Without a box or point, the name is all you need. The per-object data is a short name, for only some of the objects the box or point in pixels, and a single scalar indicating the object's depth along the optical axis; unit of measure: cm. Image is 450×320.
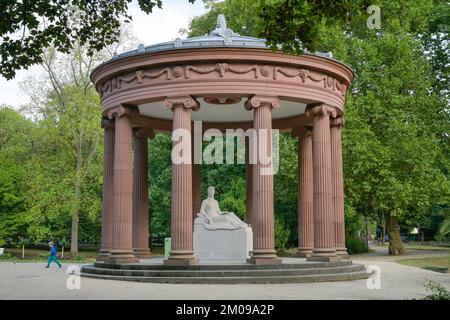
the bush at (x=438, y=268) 2732
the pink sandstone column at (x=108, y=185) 2458
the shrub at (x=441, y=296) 1176
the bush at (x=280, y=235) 4097
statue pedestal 2350
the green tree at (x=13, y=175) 5081
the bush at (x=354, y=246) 5012
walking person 3037
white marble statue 2373
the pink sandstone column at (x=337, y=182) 2442
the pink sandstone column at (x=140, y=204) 2747
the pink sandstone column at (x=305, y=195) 2739
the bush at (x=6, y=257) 4349
